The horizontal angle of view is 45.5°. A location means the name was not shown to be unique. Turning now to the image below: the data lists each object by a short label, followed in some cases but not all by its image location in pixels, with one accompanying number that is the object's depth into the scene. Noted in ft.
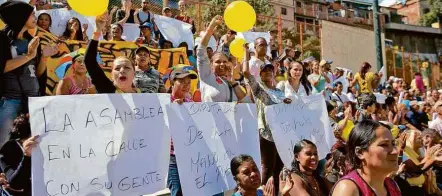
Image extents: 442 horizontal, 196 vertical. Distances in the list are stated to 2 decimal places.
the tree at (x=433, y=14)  164.86
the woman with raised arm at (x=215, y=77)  15.46
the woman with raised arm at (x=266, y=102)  17.30
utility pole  54.24
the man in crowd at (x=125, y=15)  29.58
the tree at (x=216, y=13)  51.44
